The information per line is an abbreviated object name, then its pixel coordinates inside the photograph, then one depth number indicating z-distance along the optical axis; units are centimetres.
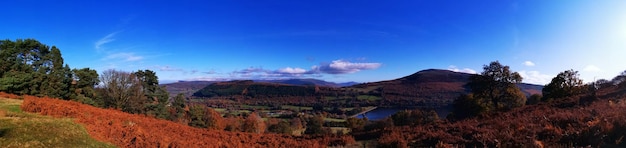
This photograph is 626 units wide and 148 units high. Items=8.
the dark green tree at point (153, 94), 5275
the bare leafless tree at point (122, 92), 4638
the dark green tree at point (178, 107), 6067
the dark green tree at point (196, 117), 6317
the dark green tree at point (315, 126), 7078
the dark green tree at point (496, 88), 3444
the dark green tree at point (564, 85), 3750
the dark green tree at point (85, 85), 4353
